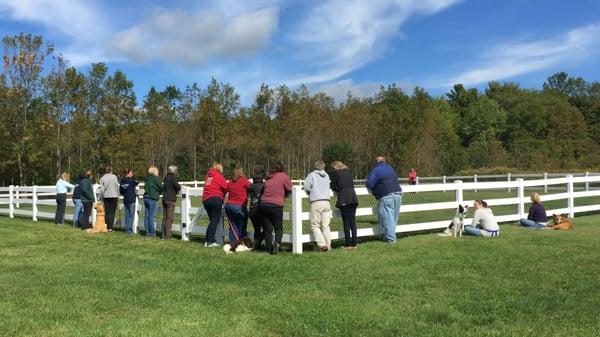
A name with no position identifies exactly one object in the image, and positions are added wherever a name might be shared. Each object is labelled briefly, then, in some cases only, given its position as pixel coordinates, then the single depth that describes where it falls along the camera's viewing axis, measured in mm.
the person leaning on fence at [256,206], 10484
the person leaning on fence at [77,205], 16469
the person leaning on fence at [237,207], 10812
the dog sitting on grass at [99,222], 14477
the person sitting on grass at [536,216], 13627
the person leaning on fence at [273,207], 10102
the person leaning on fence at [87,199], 15391
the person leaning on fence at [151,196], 13352
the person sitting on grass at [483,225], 11703
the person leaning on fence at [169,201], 12828
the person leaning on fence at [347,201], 10516
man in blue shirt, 11133
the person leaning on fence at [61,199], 17250
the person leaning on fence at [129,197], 14203
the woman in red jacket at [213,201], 11195
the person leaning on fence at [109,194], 14648
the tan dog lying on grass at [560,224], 12930
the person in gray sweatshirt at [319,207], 10234
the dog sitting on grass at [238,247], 10373
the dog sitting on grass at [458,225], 11777
